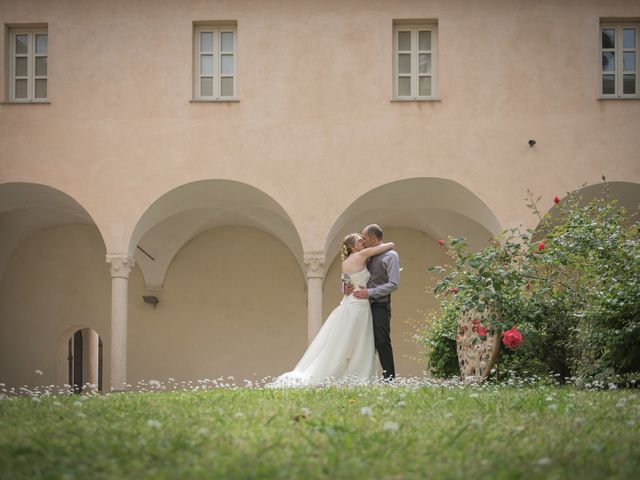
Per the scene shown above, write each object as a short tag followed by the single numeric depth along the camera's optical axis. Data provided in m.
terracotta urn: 8.94
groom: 9.52
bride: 9.53
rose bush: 8.56
